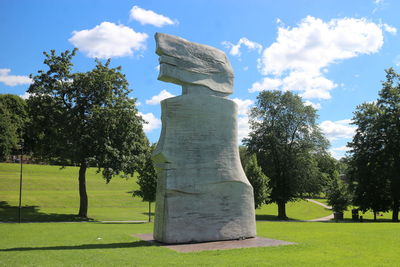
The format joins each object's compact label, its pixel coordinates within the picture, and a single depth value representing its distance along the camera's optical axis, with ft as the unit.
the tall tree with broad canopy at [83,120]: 89.40
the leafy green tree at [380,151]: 113.50
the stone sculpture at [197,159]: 44.91
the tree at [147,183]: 94.82
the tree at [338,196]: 126.82
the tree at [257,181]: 106.73
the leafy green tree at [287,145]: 119.03
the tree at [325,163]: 122.68
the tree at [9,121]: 154.30
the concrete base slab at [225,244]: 41.09
